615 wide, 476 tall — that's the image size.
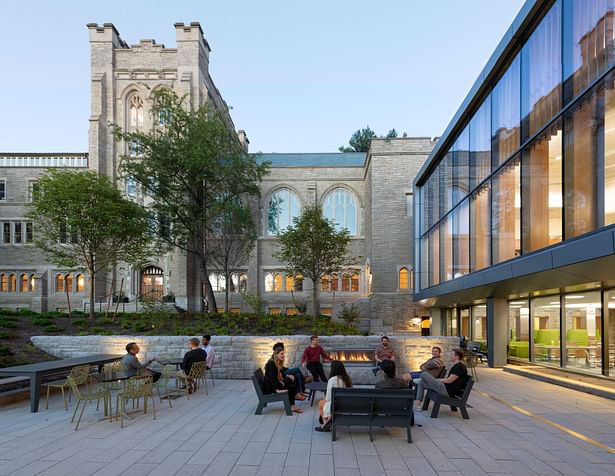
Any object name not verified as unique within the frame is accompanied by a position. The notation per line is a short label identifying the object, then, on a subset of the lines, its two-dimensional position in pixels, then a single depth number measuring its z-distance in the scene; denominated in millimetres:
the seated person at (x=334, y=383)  6895
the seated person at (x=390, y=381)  6996
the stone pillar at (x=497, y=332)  15531
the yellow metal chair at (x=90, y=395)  7345
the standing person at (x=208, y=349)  10832
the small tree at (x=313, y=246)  21766
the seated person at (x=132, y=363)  9156
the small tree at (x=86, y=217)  17375
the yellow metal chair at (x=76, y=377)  8383
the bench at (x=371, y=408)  6332
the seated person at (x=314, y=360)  10227
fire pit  12129
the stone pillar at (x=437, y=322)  24734
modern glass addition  8016
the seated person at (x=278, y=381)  8273
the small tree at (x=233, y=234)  22328
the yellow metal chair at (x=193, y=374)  9648
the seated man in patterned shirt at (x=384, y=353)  11109
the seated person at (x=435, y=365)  8711
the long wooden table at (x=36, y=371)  8359
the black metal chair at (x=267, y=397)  7977
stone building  29547
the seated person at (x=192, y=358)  10172
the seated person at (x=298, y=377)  9352
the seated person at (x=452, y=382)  7957
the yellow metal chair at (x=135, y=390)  7344
